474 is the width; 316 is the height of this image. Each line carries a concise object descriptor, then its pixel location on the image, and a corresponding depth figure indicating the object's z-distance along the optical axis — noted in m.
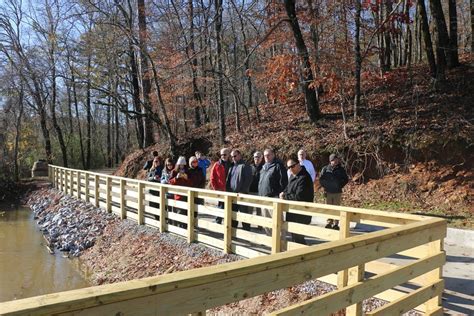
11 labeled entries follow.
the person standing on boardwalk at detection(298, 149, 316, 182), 8.59
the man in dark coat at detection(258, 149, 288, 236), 7.71
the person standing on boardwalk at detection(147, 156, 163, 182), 11.52
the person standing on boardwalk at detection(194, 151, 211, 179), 11.47
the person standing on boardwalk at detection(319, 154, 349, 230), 8.65
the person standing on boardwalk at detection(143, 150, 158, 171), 13.63
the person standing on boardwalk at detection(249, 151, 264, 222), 8.72
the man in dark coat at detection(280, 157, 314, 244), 6.86
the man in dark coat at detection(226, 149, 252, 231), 8.49
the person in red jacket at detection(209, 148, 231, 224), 9.21
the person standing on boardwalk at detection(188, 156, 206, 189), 9.77
